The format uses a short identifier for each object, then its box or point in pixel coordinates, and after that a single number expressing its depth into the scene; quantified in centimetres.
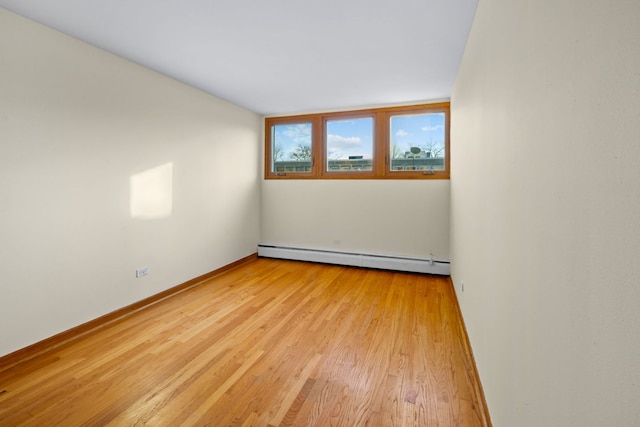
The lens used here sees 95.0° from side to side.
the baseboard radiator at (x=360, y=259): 423
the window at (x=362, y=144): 432
